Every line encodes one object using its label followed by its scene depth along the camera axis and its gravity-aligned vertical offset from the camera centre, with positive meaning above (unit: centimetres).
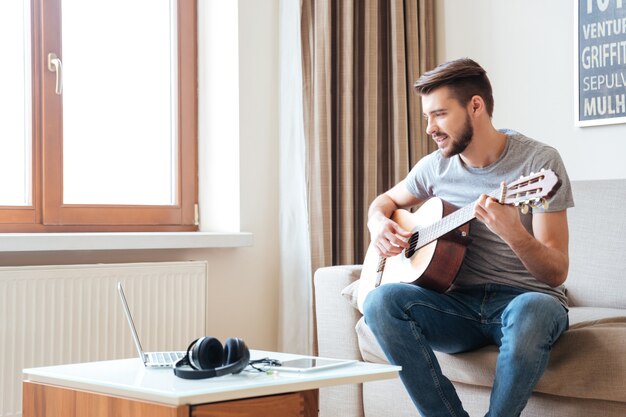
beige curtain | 335 +39
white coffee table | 153 -33
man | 202 -17
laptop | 185 -32
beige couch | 207 -35
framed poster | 321 +51
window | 299 +34
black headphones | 167 -28
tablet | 173 -31
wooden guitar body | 228 -14
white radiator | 271 -33
